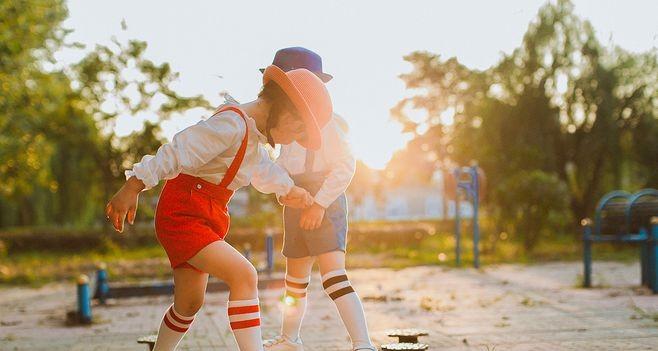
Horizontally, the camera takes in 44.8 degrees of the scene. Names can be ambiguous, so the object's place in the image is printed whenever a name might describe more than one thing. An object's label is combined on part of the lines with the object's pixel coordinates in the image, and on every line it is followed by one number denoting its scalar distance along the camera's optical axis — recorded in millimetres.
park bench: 8242
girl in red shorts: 3305
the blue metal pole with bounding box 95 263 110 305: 8602
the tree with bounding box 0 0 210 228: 12547
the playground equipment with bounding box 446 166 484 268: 12961
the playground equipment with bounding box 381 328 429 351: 4459
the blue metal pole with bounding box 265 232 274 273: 10508
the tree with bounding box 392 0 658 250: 23000
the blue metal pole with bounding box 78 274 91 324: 6781
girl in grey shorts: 4117
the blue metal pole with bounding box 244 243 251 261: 10470
